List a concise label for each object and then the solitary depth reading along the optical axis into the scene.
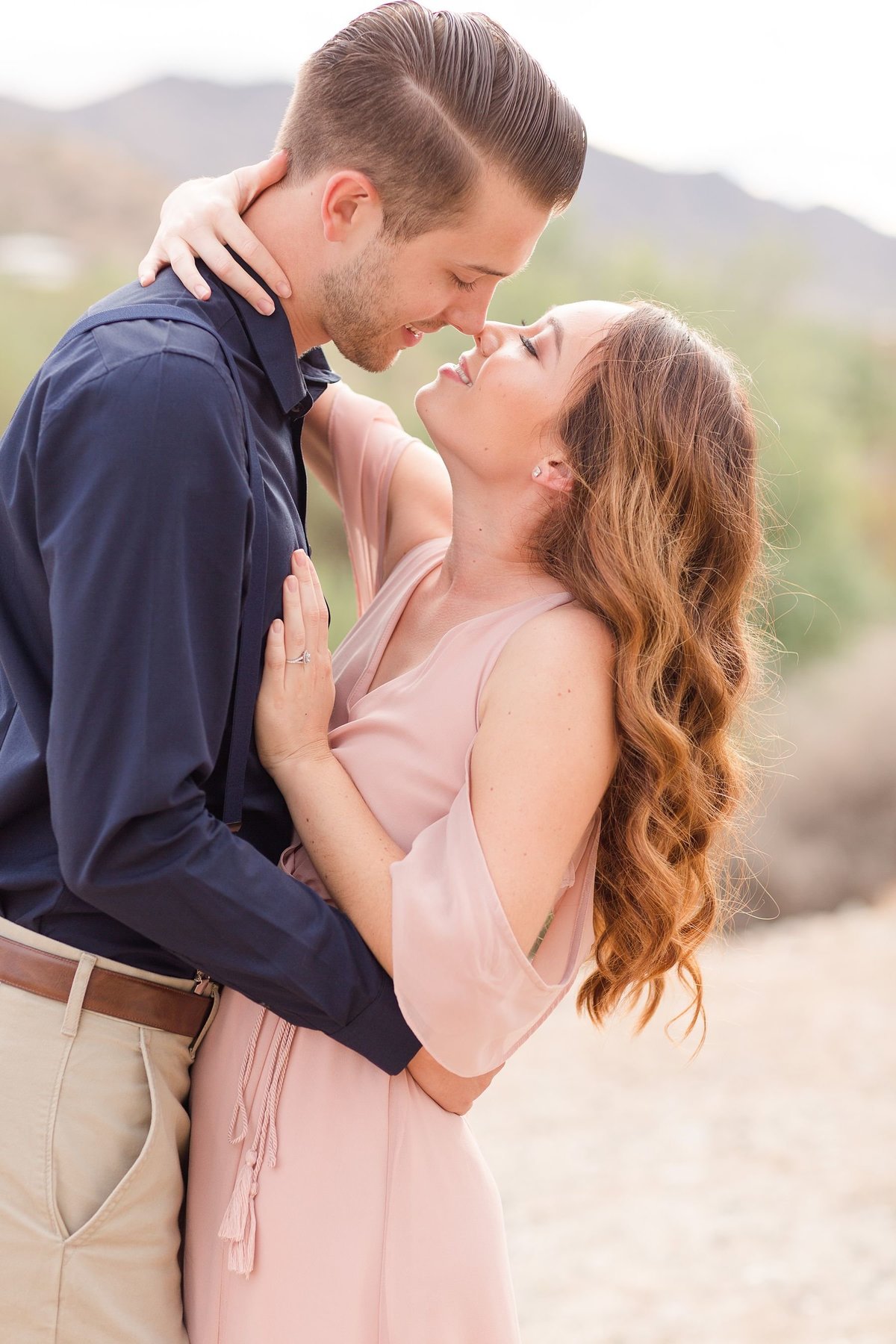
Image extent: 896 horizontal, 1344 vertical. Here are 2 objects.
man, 1.41
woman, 1.67
